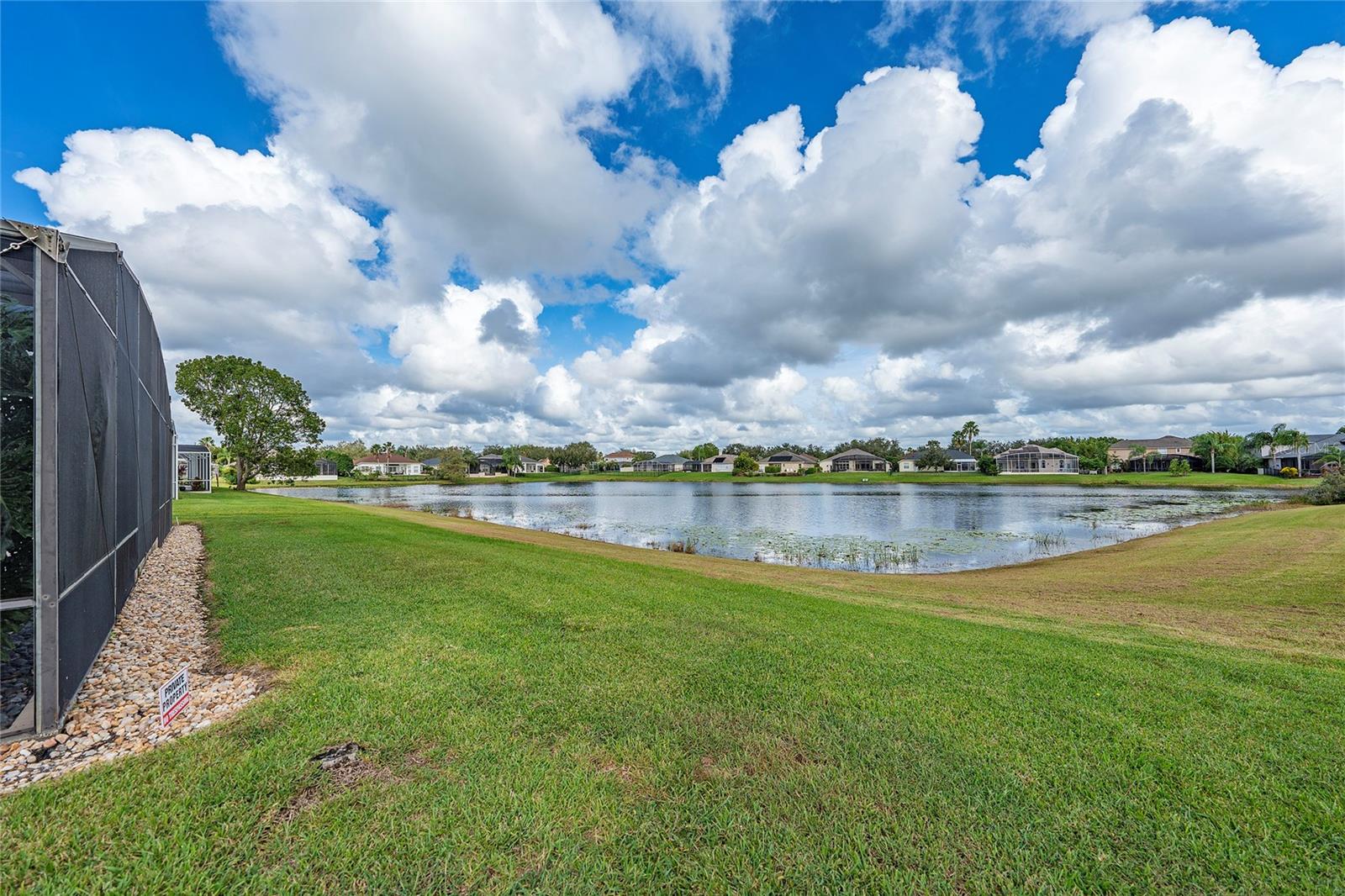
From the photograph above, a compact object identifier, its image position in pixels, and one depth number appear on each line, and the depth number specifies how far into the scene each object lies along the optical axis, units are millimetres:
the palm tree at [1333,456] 65312
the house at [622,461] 141625
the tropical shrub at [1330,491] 31031
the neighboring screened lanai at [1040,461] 92938
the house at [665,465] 138000
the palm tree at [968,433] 112531
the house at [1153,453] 93438
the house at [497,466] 126375
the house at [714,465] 130625
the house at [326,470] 100562
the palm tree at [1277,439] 79419
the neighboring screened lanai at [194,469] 35375
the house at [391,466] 115062
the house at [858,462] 115062
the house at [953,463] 104438
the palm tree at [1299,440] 75094
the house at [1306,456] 69625
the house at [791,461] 118938
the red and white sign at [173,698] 3525
